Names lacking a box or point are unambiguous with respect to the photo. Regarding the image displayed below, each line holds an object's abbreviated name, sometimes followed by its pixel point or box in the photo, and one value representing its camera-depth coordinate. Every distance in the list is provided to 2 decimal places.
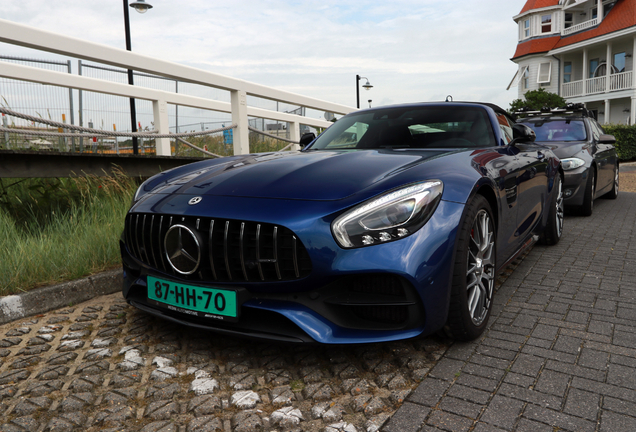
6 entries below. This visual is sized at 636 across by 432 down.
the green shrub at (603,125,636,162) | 21.16
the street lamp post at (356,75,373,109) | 27.80
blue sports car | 2.29
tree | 22.92
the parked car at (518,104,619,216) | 7.14
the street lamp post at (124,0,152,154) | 11.68
